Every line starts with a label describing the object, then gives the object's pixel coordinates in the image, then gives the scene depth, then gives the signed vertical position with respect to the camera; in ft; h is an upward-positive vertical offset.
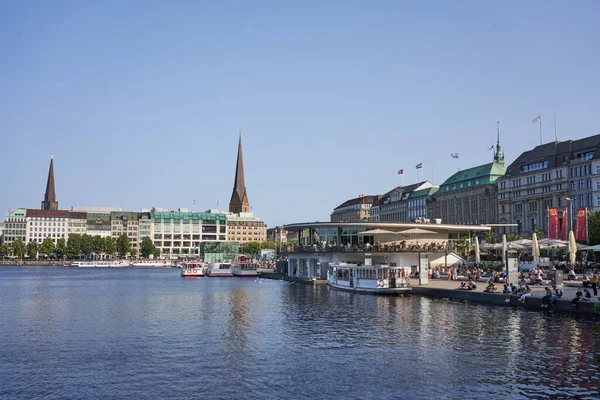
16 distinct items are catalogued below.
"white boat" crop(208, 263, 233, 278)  465.88 -17.95
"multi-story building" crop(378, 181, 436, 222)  643.45 +50.93
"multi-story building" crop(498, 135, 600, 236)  398.42 +42.64
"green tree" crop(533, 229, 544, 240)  386.59 +5.56
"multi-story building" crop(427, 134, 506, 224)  526.08 +43.66
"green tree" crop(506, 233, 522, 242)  364.38 +3.64
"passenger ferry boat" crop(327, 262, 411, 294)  233.76 -13.41
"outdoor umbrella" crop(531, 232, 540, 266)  221.46 -2.17
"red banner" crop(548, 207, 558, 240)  289.53 +8.86
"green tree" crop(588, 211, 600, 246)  286.25 +5.69
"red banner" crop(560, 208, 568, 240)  274.16 +4.71
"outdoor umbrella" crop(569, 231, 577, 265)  202.18 -1.12
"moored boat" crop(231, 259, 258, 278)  453.99 -16.71
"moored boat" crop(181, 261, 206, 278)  458.09 -17.65
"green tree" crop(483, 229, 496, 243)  386.52 +3.41
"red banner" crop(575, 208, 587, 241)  253.44 +7.20
